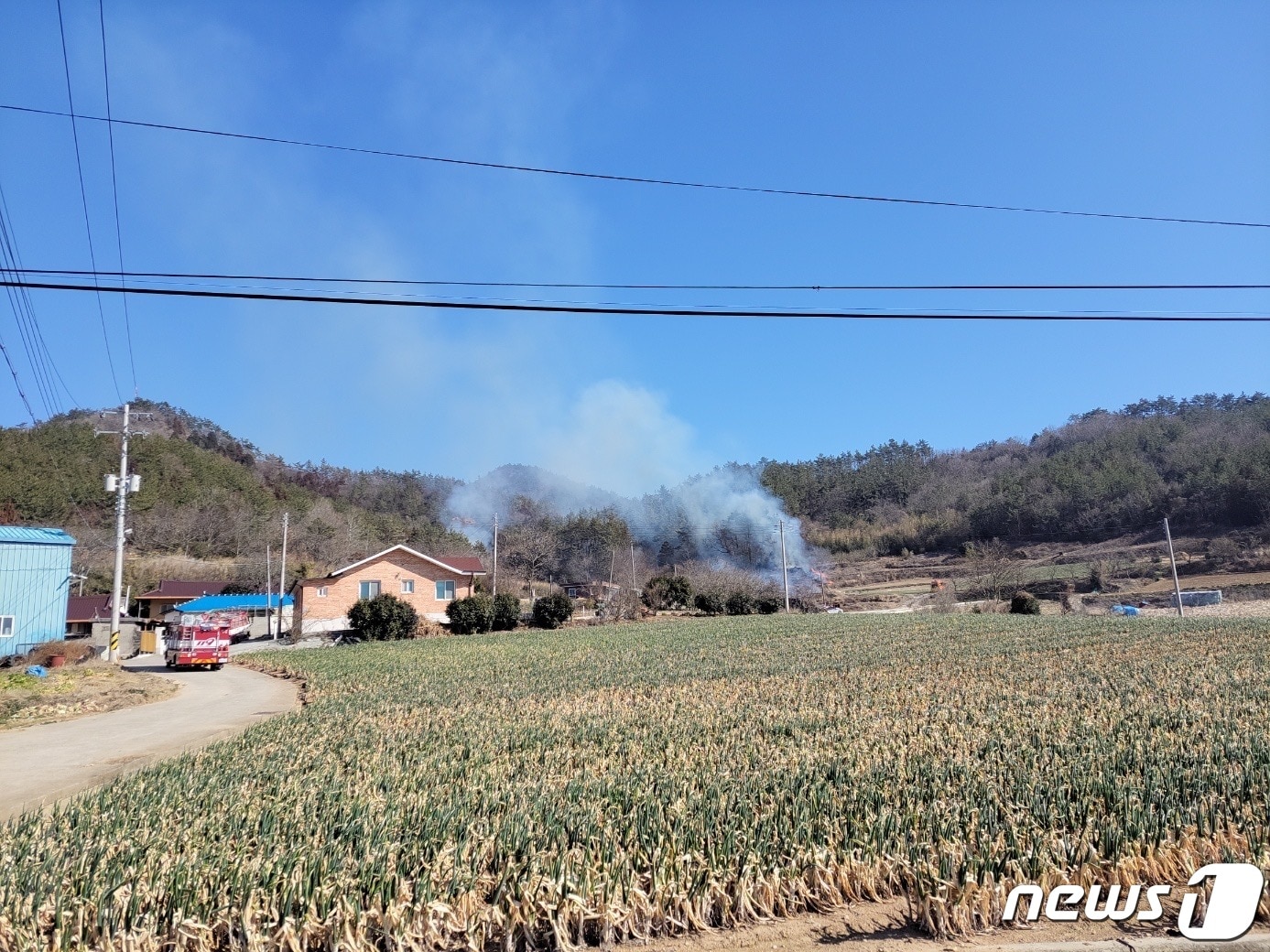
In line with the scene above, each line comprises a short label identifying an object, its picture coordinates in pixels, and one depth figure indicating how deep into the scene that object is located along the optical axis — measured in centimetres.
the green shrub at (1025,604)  4506
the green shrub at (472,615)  4322
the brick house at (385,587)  4716
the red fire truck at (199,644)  2831
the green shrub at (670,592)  5566
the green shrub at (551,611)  4600
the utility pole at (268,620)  5122
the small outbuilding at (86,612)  4925
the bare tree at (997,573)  5638
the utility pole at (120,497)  2767
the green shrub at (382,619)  4009
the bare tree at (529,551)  7581
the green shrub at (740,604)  5506
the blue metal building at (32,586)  2783
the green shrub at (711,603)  5478
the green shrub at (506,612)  4444
